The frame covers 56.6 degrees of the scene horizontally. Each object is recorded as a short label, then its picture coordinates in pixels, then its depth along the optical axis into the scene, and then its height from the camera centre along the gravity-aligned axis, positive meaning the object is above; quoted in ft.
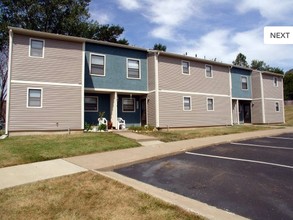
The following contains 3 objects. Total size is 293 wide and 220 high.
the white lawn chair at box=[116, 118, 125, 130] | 64.30 -0.11
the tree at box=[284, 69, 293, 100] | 188.50 +25.54
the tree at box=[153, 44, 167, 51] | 155.43 +43.82
